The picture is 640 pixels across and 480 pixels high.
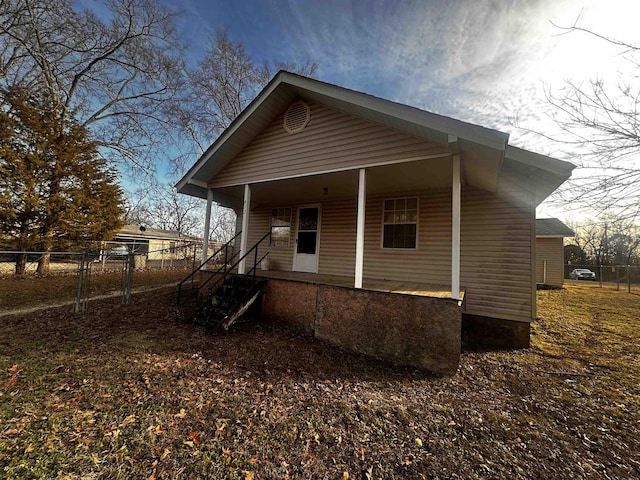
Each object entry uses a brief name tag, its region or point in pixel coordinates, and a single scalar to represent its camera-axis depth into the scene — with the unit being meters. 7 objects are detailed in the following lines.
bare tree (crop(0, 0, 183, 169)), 11.77
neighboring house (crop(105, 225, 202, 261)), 22.22
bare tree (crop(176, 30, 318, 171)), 14.77
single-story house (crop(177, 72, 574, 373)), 4.32
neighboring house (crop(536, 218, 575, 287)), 15.00
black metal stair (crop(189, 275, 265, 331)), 5.29
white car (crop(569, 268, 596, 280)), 27.61
